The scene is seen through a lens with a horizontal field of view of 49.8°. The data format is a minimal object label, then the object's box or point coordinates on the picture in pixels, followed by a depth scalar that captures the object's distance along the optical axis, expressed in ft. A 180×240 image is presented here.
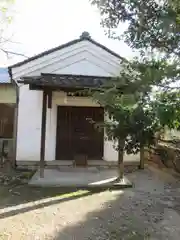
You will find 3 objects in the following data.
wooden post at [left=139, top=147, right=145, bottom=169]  25.22
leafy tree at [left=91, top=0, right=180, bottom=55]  7.99
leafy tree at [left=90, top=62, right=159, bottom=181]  8.63
